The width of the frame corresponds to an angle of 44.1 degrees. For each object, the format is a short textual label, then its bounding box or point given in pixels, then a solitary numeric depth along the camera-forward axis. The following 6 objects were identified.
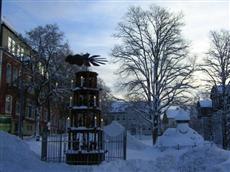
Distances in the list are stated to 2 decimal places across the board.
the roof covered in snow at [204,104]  62.47
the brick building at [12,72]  34.50
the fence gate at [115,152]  15.37
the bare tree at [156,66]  29.77
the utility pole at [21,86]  31.90
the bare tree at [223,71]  29.94
